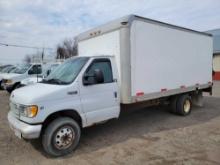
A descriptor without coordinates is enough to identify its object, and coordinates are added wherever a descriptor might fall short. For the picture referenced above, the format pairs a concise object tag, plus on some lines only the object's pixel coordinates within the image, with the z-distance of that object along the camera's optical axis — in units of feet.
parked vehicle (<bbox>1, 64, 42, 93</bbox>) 39.45
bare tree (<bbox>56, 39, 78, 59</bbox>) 178.19
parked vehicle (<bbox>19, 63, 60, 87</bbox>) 34.85
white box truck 14.26
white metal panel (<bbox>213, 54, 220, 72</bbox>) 74.01
